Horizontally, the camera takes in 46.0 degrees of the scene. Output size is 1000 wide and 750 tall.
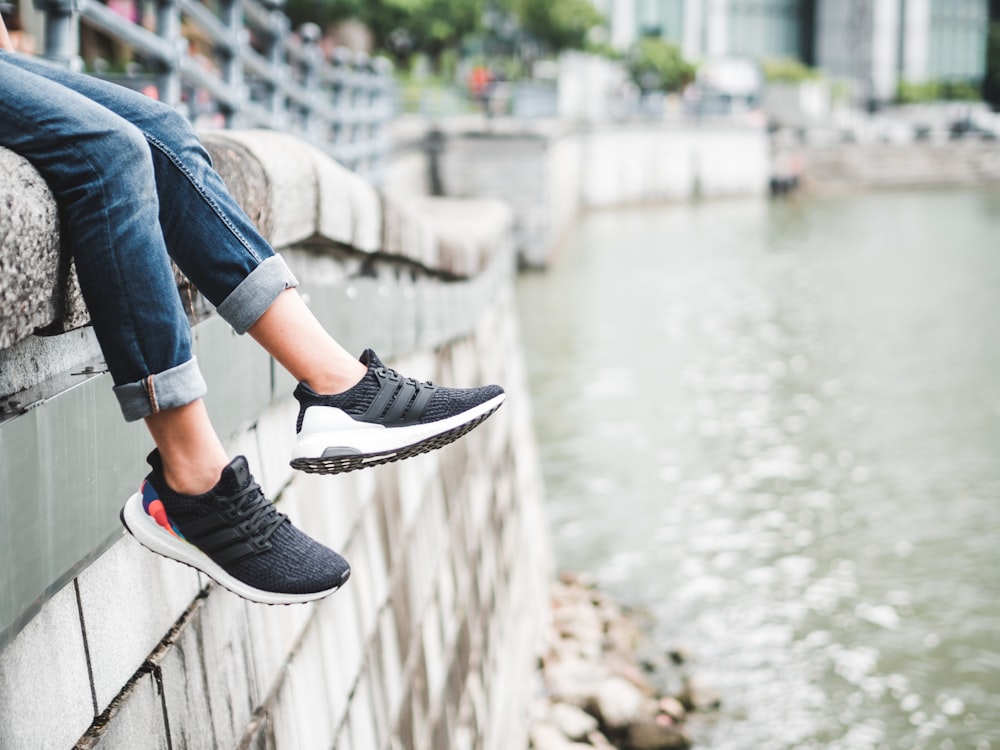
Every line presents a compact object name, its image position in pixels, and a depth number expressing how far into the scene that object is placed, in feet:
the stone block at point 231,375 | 6.99
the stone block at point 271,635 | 7.46
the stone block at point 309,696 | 7.98
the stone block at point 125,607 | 5.50
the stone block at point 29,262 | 4.61
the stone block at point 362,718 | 9.25
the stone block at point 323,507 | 8.61
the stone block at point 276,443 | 8.16
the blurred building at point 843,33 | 181.27
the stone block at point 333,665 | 8.71
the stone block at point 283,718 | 7.52
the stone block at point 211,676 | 6.18
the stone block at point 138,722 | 5.43
